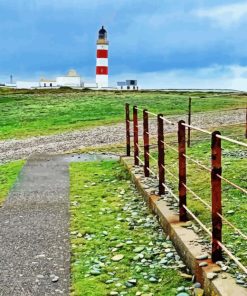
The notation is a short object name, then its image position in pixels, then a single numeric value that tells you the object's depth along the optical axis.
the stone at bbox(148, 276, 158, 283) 6.47
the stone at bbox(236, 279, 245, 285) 5.58
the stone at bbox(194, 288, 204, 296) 5.88
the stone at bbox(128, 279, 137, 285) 6.46
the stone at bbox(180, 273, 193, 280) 6.42
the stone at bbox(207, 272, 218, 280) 5.75
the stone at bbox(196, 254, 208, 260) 6.33
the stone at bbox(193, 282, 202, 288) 6.09
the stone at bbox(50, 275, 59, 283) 6.55
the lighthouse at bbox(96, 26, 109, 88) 91.06
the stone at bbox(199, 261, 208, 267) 6.14
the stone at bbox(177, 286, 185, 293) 6.13
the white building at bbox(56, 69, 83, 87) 113.56
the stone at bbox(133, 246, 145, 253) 7.59
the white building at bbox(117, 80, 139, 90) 102.06
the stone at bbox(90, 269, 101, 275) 6.82
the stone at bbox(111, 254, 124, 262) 7.32
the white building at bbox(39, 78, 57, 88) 111.88
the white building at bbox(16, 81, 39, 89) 105.57
